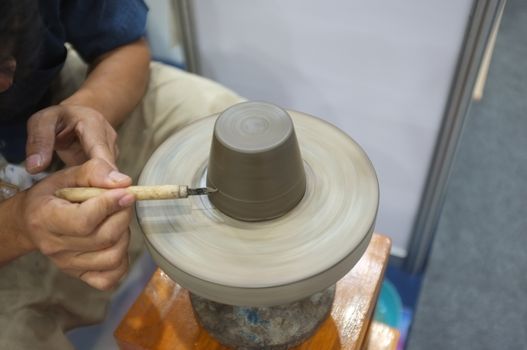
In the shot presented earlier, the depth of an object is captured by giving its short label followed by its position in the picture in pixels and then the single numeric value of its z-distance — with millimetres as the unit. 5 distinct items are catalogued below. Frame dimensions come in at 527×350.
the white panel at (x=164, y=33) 1411
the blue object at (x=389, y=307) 1396
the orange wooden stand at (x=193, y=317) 816
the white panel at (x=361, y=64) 1147
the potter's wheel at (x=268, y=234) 621
